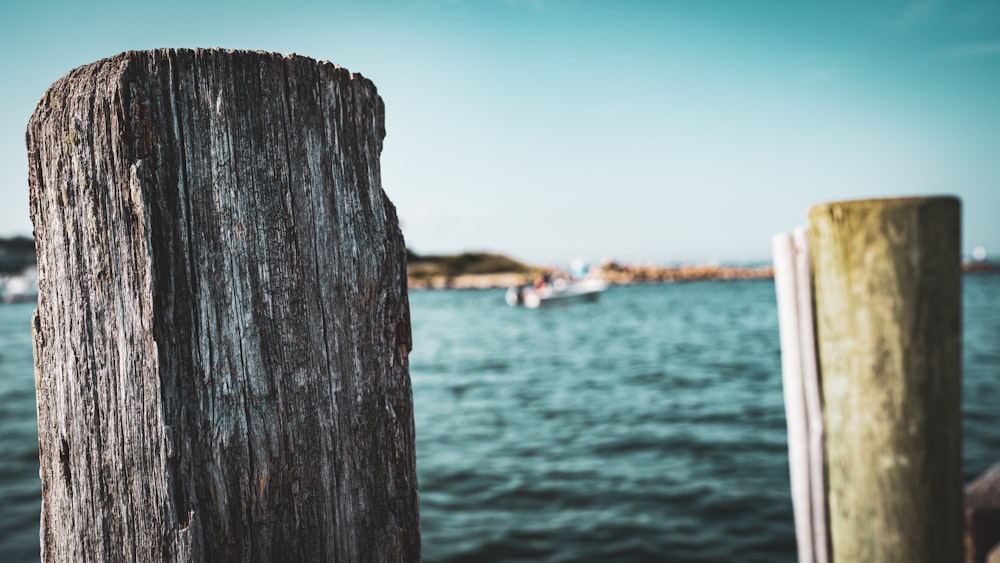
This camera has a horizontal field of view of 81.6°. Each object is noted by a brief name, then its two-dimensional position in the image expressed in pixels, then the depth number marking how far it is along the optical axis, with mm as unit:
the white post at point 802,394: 2018
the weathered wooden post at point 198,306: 1083
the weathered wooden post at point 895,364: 1795
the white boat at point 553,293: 44812
